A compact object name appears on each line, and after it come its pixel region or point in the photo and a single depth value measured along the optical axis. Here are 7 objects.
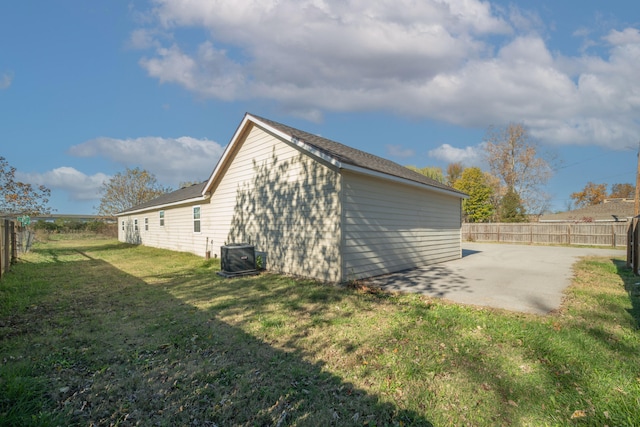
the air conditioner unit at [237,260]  8.73
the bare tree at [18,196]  17.14
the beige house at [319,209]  7.40
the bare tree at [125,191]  35.34
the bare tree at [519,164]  29.59
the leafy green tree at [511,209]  25.48
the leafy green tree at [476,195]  29.56
